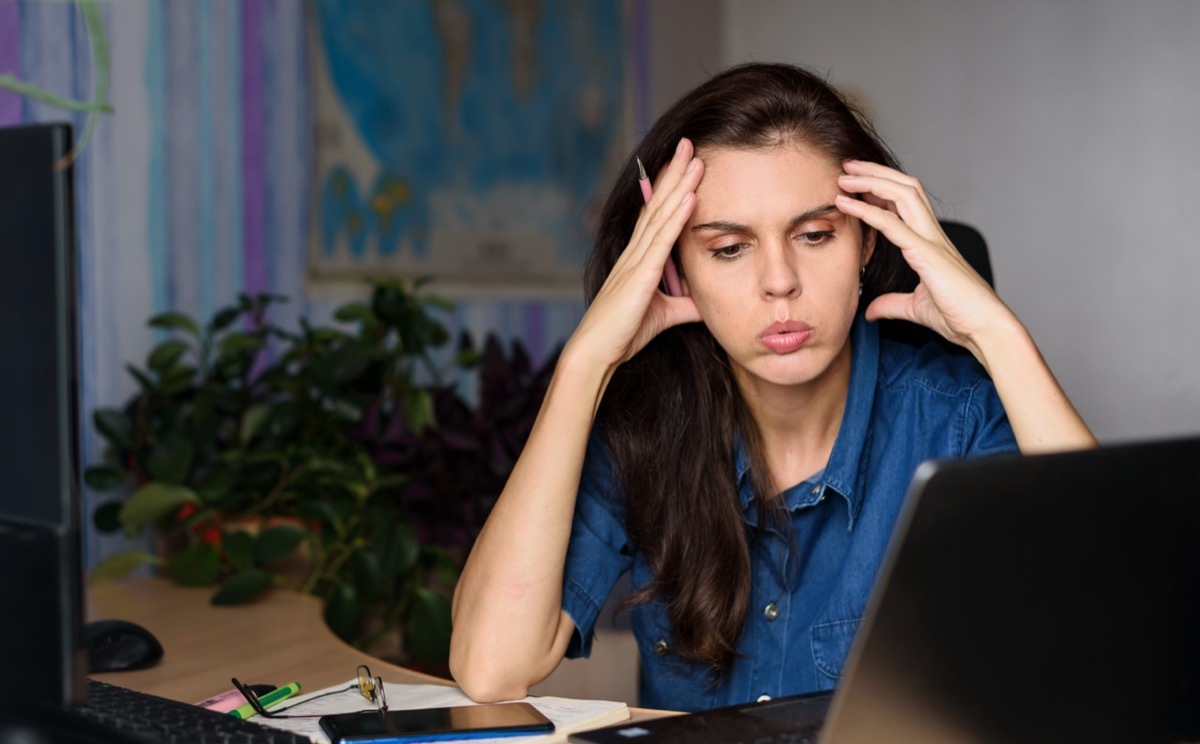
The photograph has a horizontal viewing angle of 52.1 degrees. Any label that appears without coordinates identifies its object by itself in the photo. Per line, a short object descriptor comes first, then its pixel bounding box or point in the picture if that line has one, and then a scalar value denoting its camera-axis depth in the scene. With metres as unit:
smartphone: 1.08
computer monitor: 0.83
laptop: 0.78
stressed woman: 1.40
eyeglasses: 1.20
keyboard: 1.00
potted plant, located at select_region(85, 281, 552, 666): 1.91
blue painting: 2.70
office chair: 1.68
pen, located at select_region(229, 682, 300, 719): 1.21
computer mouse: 1.40
